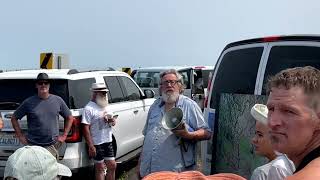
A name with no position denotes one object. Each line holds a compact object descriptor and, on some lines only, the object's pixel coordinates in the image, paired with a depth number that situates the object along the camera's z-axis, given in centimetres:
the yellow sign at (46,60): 768
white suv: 462
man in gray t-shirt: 440
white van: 273
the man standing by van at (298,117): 112
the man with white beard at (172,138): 304
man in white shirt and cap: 467
